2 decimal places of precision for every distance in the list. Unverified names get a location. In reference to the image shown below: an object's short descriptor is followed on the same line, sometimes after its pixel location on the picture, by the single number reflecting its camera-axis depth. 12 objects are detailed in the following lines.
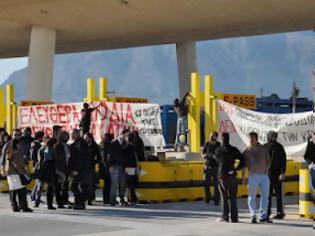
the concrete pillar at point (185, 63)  41.97
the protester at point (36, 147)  17.14
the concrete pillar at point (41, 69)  35.38
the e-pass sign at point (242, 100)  21.60
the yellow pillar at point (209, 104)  20.06
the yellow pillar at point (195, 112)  21.25
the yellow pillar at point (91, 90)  24.55
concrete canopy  29.38
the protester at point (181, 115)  21.85
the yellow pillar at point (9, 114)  24.64
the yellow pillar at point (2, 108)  26.11
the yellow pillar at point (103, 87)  24.56
